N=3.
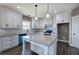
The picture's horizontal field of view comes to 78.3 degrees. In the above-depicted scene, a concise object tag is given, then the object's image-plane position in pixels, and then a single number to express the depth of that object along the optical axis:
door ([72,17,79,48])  1.94
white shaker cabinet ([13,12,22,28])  1.83
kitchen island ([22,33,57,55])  1.17
